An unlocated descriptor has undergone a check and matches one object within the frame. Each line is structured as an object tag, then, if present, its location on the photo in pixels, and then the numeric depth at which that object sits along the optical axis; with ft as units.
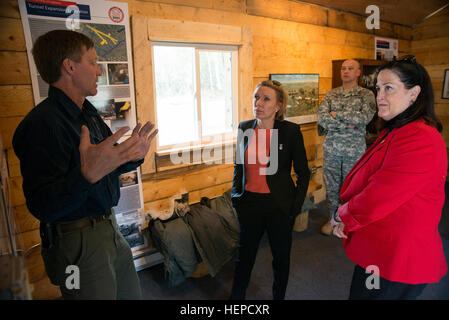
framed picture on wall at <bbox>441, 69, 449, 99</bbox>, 14.55
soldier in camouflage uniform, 9.30
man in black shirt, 2.95
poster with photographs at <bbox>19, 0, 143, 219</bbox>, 5.67
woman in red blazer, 3.47
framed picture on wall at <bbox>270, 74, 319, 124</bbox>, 10.46
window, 7.89
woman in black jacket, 5.66
